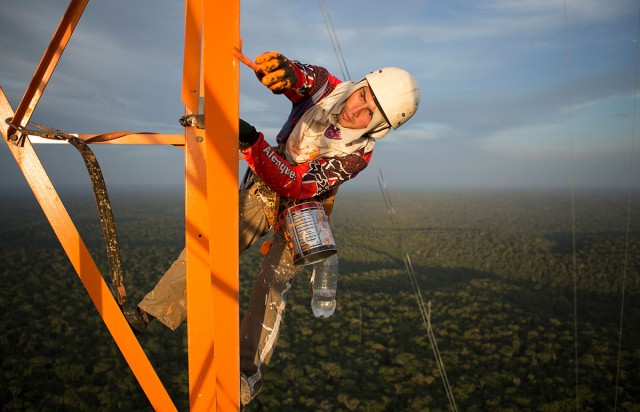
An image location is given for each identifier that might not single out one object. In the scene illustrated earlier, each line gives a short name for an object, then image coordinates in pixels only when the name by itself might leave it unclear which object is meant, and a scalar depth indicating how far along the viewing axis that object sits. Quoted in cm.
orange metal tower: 182
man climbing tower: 289
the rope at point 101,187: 216
